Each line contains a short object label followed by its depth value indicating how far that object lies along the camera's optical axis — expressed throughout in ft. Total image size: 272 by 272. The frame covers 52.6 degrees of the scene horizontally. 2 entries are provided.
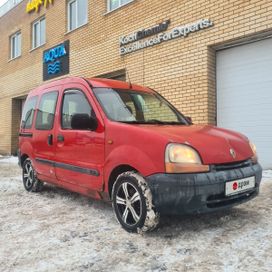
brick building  19.52
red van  8.98
